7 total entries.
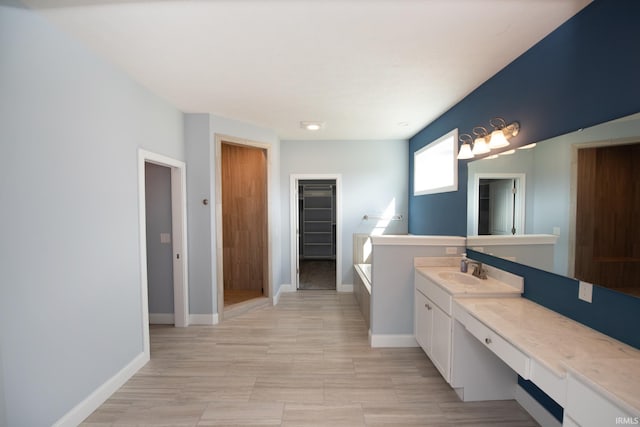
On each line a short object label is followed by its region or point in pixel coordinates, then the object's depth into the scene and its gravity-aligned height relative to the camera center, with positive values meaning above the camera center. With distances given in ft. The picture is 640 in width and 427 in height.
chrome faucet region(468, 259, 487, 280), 7.89 -1.98
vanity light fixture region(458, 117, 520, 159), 7.04 +1.90
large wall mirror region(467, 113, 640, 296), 4.35 +0.00
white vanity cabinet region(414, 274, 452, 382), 6.97 -3.40
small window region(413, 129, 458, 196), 10.30 +1.74
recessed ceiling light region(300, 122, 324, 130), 12.19 +3.72
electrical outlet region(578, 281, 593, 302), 4.94 -1.62
